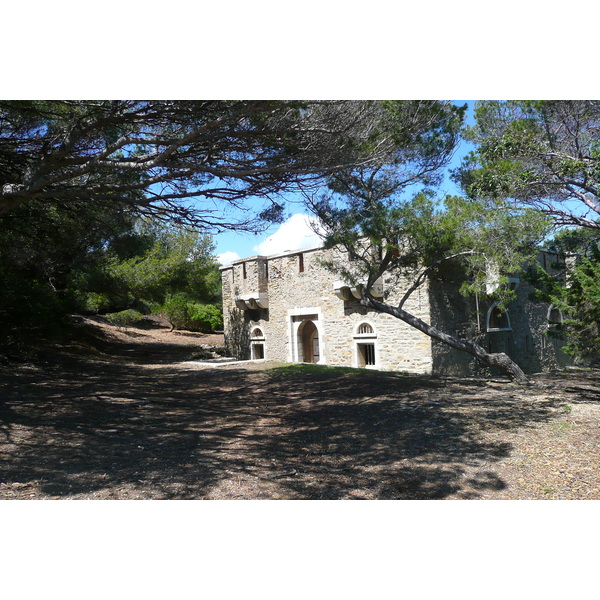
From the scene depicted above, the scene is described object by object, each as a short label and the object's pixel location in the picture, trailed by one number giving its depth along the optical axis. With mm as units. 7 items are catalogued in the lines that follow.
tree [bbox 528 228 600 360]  6863
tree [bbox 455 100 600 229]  7145
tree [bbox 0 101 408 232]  4957
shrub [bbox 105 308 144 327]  21484
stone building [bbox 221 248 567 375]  10727
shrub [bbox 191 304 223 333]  23266
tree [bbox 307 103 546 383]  7207
